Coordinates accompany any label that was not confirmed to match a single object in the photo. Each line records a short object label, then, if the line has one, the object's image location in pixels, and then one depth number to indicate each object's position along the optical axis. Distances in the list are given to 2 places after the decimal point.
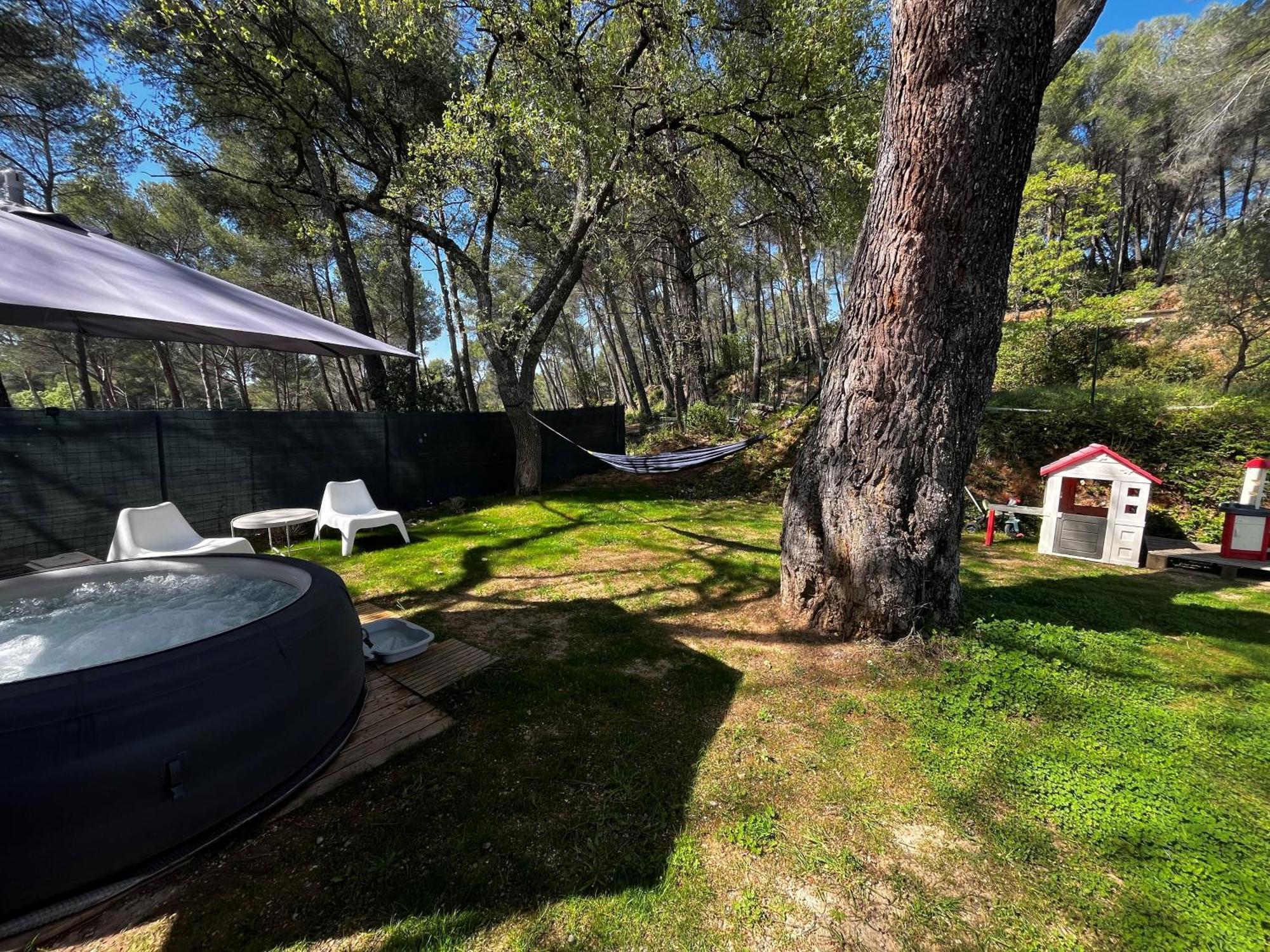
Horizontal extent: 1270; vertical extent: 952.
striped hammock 6.09
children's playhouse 4.06
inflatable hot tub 1.15
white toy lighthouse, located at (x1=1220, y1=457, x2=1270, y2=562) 3.74
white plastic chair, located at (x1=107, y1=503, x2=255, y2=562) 3.53
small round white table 4.39
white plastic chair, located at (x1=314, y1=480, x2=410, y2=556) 4.67
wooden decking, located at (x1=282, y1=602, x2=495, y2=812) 1.79
